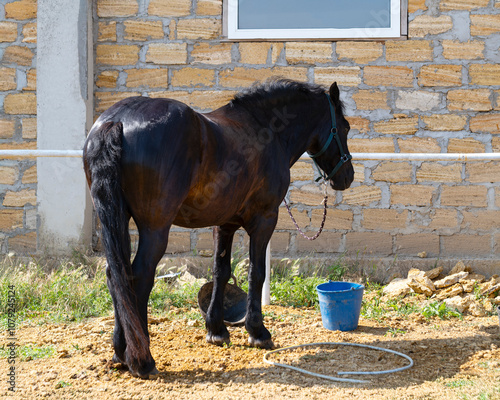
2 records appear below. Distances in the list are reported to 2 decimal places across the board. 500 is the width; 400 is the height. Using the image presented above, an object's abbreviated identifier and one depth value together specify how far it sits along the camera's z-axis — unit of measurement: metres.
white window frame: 5.78
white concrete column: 5.82
